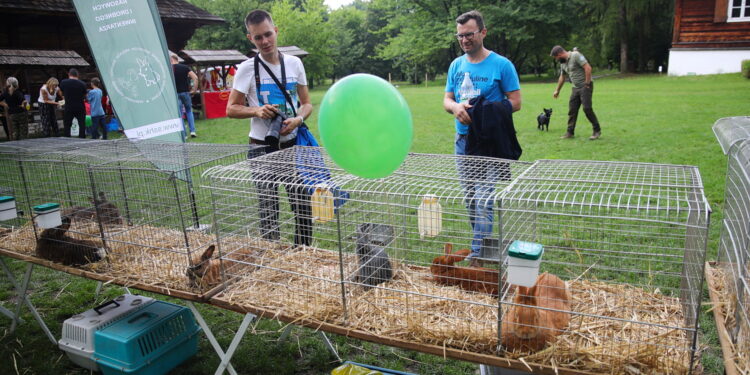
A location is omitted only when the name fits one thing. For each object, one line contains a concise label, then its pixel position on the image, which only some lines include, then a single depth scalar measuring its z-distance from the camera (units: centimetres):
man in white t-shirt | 379
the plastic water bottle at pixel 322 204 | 274
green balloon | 225
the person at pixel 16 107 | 1316
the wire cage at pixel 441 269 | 213
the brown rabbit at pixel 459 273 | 286
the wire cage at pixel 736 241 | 186
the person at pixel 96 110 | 1225
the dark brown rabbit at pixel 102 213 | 375
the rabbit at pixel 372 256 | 290
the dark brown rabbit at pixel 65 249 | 333
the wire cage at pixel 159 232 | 311
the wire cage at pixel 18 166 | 386
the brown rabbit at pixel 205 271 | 294
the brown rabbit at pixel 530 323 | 215
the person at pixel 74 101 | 1141
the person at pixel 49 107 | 1348
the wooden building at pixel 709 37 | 2314
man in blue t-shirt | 385
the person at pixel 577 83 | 955
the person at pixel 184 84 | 1202
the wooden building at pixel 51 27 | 1428
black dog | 1109
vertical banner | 464
